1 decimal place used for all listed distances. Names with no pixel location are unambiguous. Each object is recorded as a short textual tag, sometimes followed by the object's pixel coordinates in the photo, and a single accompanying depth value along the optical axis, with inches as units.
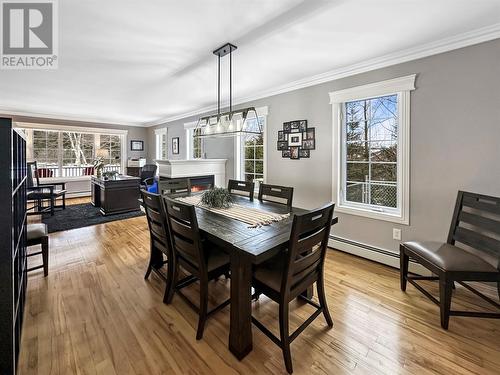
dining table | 57.6
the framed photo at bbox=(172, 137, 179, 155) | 258.0
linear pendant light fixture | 95.8
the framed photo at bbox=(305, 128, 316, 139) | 134.1
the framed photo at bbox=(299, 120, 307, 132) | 137.3
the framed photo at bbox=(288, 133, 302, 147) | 140.6
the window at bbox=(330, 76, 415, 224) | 104.0
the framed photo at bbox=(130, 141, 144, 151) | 308.2
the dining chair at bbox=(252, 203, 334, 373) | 55.7
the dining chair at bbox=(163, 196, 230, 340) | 65.1
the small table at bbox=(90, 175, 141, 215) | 193.2
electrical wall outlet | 106.5
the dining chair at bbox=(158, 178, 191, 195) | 124.7
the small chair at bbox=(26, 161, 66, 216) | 182.9
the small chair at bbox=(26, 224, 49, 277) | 94.3
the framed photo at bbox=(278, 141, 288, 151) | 148.2
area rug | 167.5
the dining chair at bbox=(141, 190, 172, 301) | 80.7
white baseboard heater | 104.7
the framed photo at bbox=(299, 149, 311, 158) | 137.7
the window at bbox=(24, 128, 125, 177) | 253.9
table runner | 78.4
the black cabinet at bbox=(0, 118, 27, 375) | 46.9
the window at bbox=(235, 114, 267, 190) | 170.2
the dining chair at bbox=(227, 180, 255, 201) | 120.7
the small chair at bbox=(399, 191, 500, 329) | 68.7
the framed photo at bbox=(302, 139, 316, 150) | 134.5
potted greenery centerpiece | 97.8
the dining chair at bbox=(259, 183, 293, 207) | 103.7
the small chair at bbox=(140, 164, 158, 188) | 247.4
